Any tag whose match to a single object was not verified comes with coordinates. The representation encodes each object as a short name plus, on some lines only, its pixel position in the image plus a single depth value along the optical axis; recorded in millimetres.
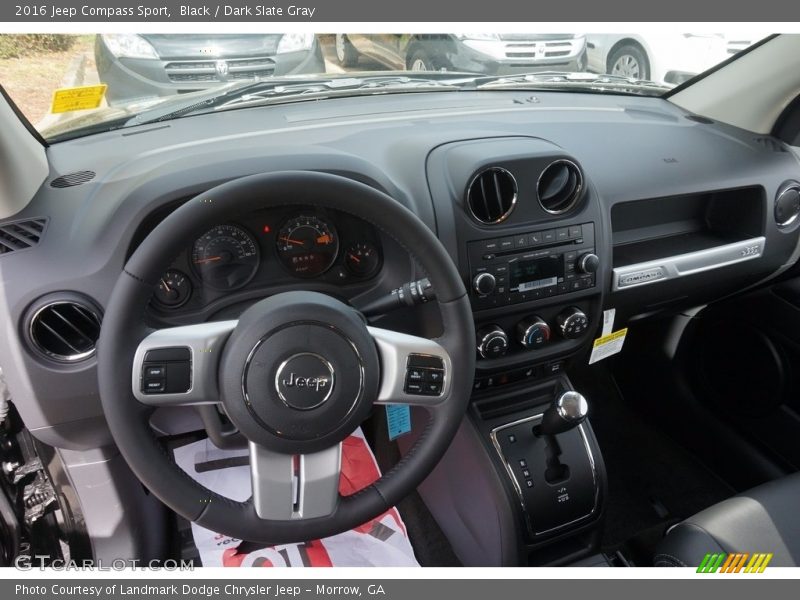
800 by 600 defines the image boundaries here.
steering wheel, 1025
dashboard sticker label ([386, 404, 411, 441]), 1827
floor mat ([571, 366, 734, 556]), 2166
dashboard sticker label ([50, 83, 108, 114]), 1398
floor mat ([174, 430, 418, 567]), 1745
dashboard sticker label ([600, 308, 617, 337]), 1802
